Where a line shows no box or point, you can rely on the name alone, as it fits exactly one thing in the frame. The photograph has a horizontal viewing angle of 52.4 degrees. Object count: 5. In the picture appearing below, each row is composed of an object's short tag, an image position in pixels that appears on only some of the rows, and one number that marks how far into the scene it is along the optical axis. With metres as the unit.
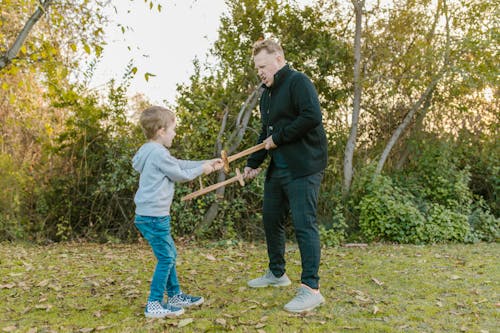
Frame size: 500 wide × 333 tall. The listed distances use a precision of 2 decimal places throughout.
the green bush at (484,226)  7.61
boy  3.41
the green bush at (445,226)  7.27
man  3.64
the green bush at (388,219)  7.26
